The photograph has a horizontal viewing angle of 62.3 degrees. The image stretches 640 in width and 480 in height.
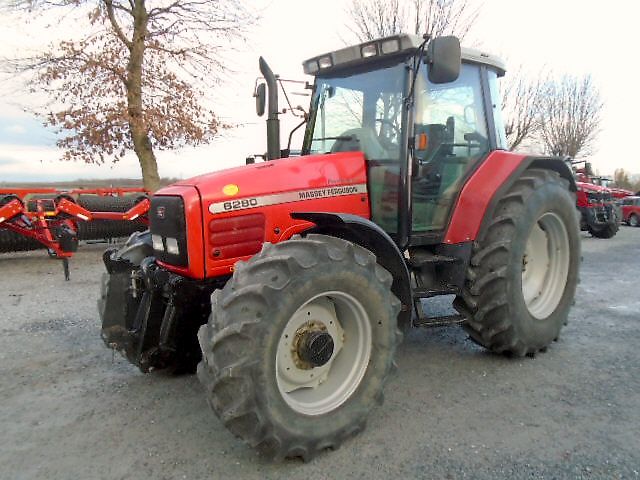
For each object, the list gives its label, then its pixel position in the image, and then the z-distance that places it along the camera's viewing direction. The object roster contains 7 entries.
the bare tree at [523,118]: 23.97
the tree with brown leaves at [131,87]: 15.09
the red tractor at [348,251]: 2.71
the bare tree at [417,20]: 15.23
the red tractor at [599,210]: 15.16
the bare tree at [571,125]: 31.62
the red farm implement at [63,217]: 8.99
